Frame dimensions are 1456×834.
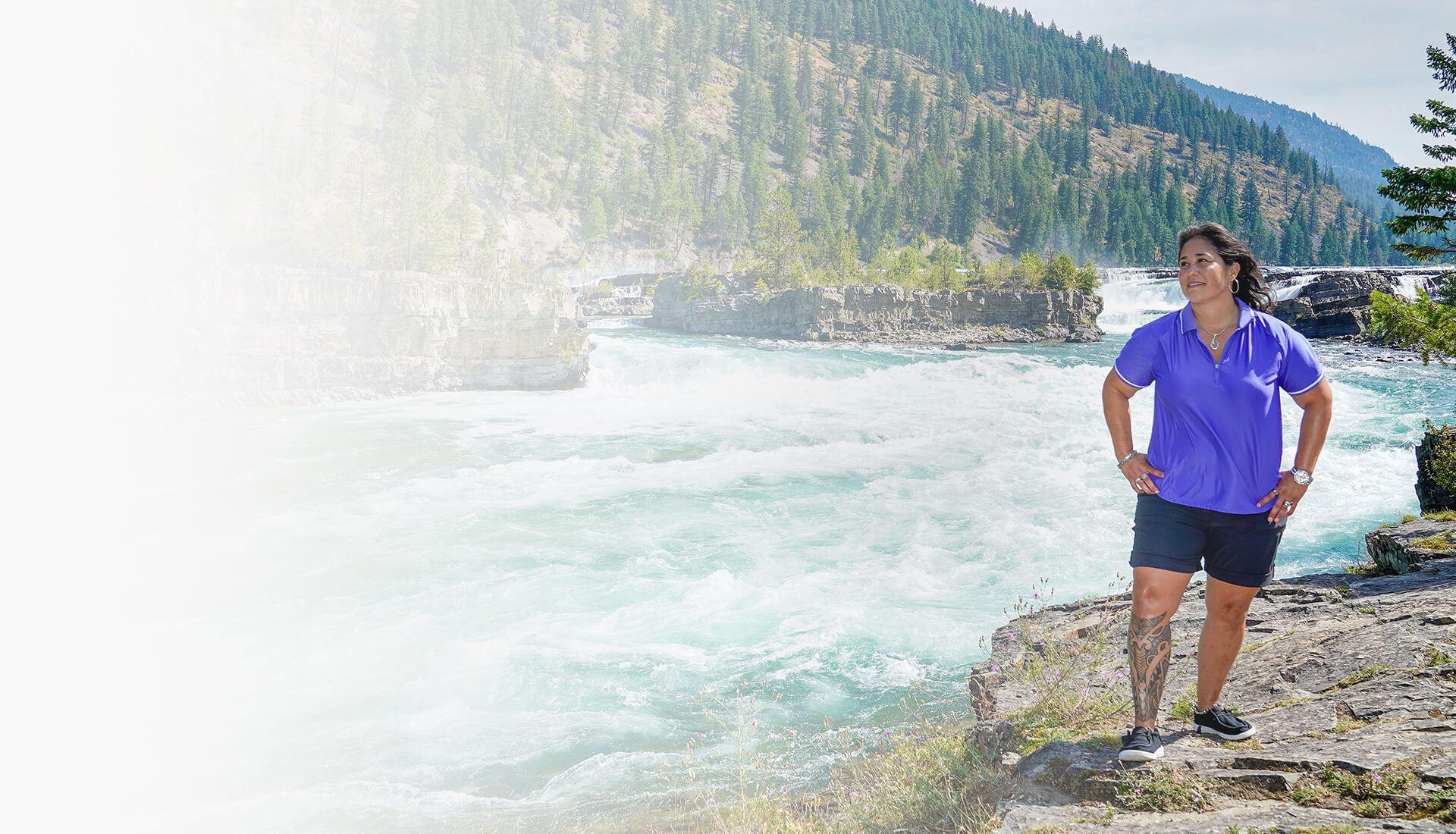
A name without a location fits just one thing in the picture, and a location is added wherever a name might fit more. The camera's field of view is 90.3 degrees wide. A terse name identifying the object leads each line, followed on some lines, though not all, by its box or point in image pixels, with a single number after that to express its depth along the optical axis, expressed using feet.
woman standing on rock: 9.78
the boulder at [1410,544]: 21.72
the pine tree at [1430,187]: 25.50
